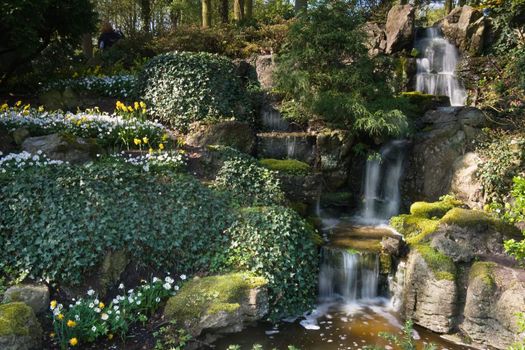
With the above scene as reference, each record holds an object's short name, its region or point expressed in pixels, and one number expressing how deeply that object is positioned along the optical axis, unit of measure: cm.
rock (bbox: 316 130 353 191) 1030
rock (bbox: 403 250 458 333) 662
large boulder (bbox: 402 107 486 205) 1035
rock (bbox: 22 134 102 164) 820
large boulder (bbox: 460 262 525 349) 616
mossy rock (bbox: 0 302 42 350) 493
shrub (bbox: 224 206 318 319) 666
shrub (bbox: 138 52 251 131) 1081
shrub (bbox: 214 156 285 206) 788
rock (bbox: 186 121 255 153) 995
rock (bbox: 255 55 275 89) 1349
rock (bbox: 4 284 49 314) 573
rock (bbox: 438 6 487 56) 1494
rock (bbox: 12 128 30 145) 884
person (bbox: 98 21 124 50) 1731
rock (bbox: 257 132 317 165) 1046
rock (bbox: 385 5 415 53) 1504
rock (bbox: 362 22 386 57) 1518
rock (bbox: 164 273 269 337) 593
